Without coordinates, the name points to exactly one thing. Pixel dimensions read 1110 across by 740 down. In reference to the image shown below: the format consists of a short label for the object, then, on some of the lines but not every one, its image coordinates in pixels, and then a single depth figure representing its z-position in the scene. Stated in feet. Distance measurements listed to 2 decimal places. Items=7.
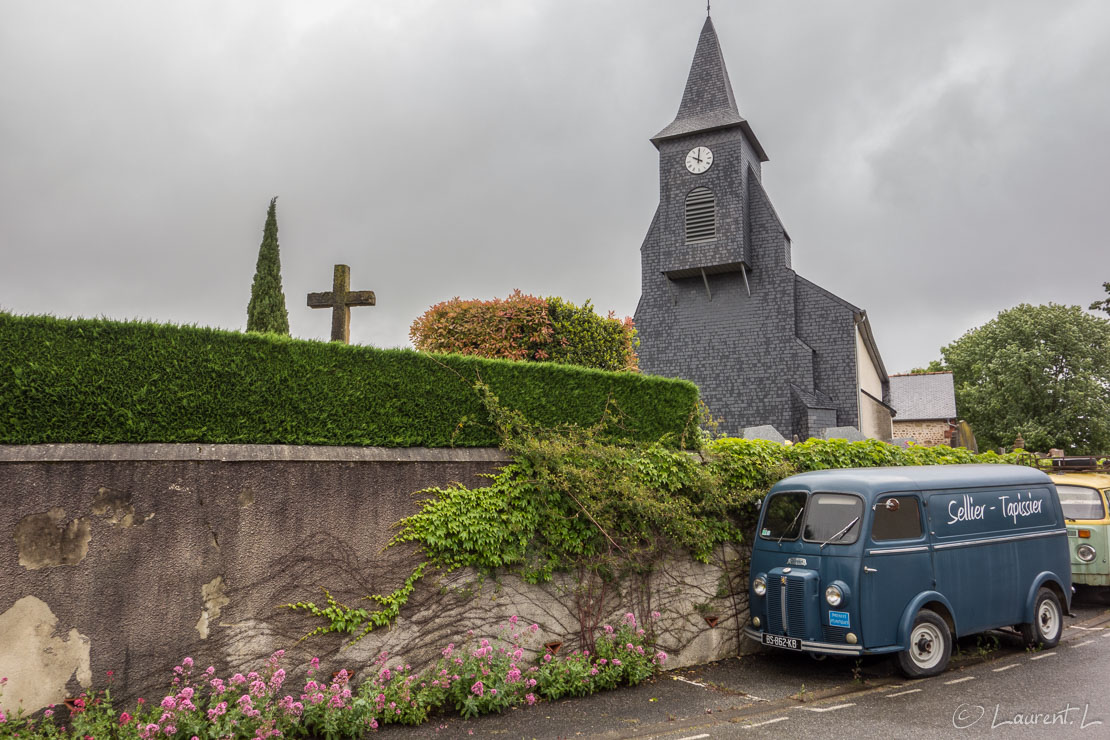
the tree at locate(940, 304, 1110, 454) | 135.13
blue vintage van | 26.23
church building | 89.15
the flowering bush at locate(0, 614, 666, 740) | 17.97
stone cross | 32.71
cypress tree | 34.17
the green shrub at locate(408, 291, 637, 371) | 35.14
